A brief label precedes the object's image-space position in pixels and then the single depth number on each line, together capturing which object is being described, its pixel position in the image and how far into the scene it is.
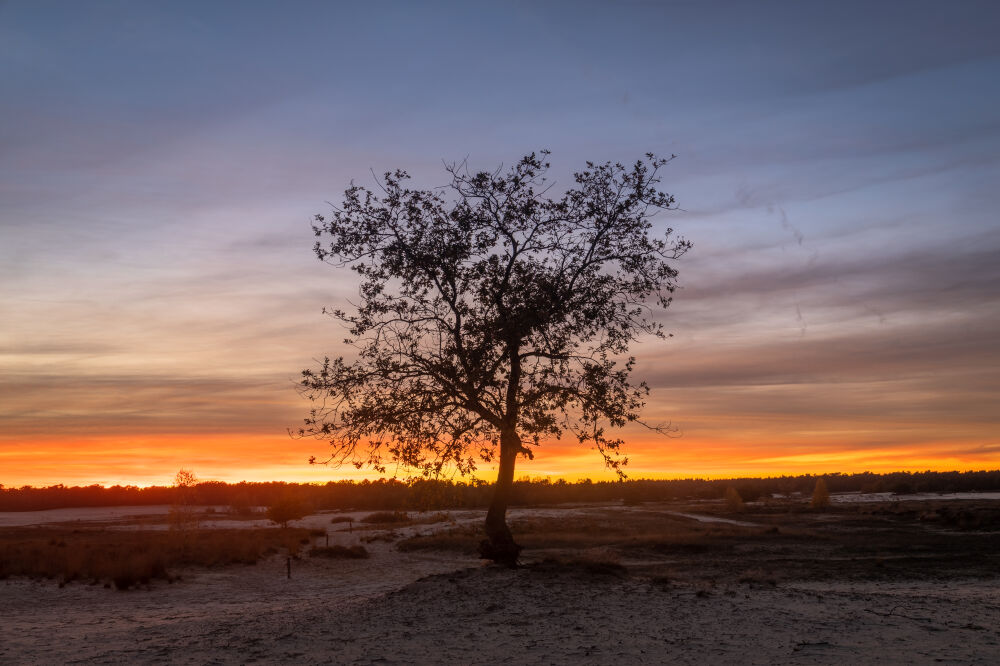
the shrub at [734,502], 84.10
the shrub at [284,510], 64.38
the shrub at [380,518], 77.22
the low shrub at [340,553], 41.91
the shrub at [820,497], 86.19
